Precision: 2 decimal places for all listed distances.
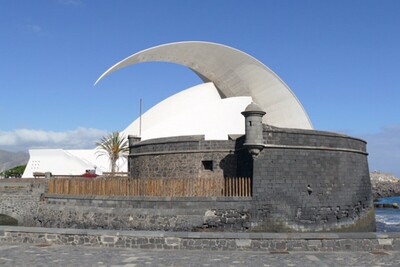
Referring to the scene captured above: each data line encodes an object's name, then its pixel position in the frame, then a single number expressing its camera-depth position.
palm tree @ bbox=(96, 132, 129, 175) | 32.06
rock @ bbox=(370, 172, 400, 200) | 73.36
